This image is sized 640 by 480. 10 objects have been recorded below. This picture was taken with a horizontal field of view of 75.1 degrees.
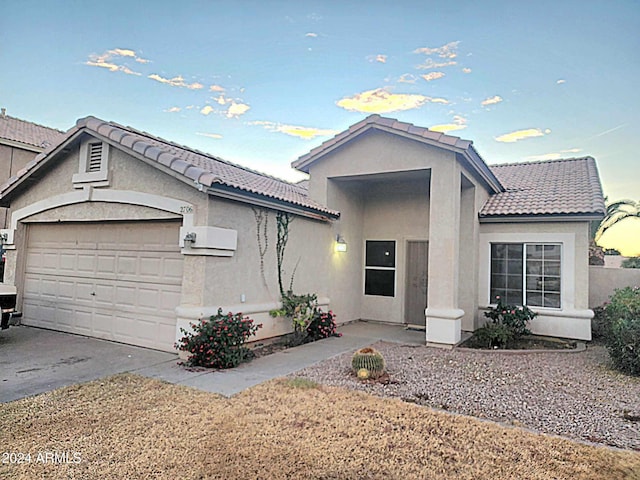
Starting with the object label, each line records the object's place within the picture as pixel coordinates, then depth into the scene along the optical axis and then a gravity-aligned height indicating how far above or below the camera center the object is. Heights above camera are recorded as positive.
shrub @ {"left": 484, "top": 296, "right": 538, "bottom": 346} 10.68 -1.06
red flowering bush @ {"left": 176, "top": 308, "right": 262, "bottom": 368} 7.39 -1.42
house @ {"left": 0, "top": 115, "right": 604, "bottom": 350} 8.51 +0.80
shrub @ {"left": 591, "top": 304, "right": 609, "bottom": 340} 11.25 -1.24
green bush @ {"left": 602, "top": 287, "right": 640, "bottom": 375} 7.46 -1.13
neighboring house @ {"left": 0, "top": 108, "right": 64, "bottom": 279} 16.78 +4.55
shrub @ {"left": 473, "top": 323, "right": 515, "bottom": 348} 10.02 -1.47
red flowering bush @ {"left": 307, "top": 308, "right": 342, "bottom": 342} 10.48 -1.49
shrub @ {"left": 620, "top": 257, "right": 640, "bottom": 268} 17.15 +0.78
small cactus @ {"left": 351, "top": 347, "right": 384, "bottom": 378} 7.00 -1.58
